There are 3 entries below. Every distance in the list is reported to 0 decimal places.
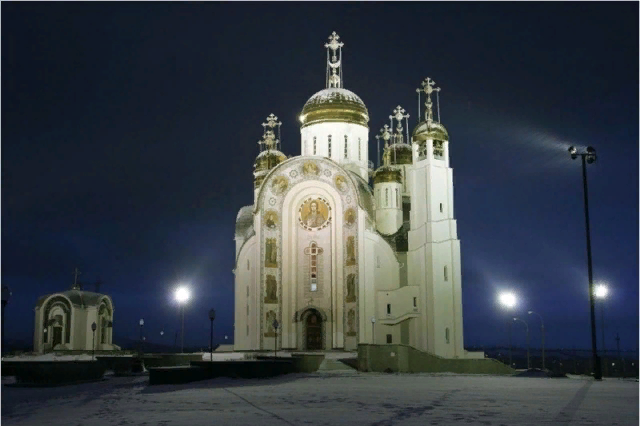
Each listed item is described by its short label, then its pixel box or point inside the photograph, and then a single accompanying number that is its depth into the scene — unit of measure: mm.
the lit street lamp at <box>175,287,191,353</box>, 38062
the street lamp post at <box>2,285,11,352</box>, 29516
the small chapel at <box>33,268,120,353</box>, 56188
